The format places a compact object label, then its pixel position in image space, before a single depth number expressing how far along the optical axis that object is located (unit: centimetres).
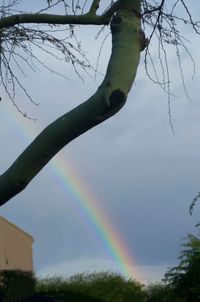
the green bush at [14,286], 1542
